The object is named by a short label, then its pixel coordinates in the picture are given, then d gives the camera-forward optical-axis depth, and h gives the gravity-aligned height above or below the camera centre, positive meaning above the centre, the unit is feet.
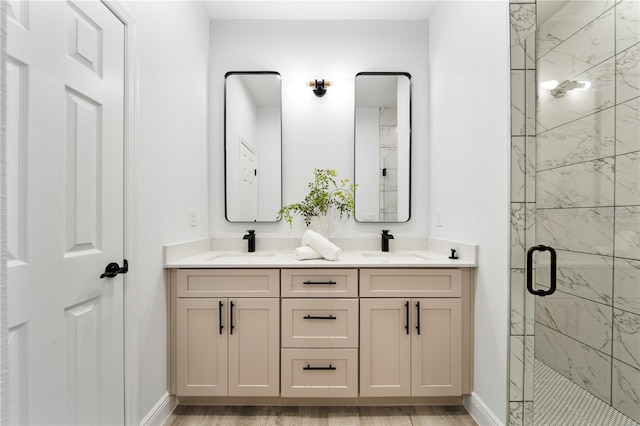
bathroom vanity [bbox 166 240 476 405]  5.93 -2.32
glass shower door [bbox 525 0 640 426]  4.42 -0.05
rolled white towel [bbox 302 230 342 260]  6.34 -0.74
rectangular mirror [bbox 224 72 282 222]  8.00 +1.56
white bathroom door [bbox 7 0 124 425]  3.04 -0.02
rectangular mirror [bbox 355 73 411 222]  8.00 +1.77
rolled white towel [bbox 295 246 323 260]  6.35 -0.90
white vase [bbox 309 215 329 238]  7.73 -0.38
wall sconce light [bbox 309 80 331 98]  7.90 +3.18
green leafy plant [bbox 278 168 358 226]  7.89 +0.31
